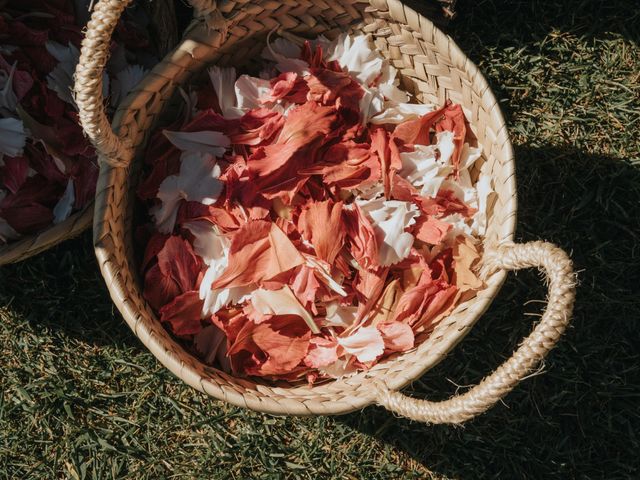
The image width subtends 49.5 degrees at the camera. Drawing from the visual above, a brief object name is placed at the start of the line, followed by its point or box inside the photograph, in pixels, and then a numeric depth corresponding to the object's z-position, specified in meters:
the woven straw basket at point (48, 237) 1.26
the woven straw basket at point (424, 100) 1.05
